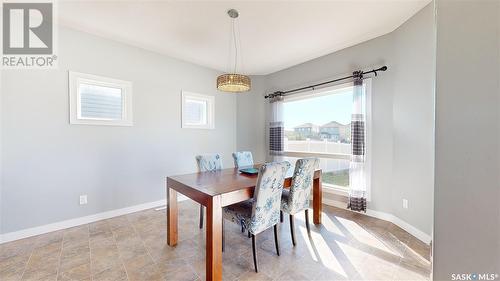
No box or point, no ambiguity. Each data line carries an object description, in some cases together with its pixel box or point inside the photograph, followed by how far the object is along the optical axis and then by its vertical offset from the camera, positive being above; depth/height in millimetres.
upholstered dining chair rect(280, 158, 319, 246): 2119 -570
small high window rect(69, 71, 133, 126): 2643 +563
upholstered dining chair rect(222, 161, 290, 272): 1735 -625
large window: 3252 +166
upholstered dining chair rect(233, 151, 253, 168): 3113 -335
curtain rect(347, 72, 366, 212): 2865 -145
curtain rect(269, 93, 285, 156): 4086 +251
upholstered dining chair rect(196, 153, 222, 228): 2680 -337
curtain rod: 2763 +953
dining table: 1545 -514
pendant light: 2361 +698
